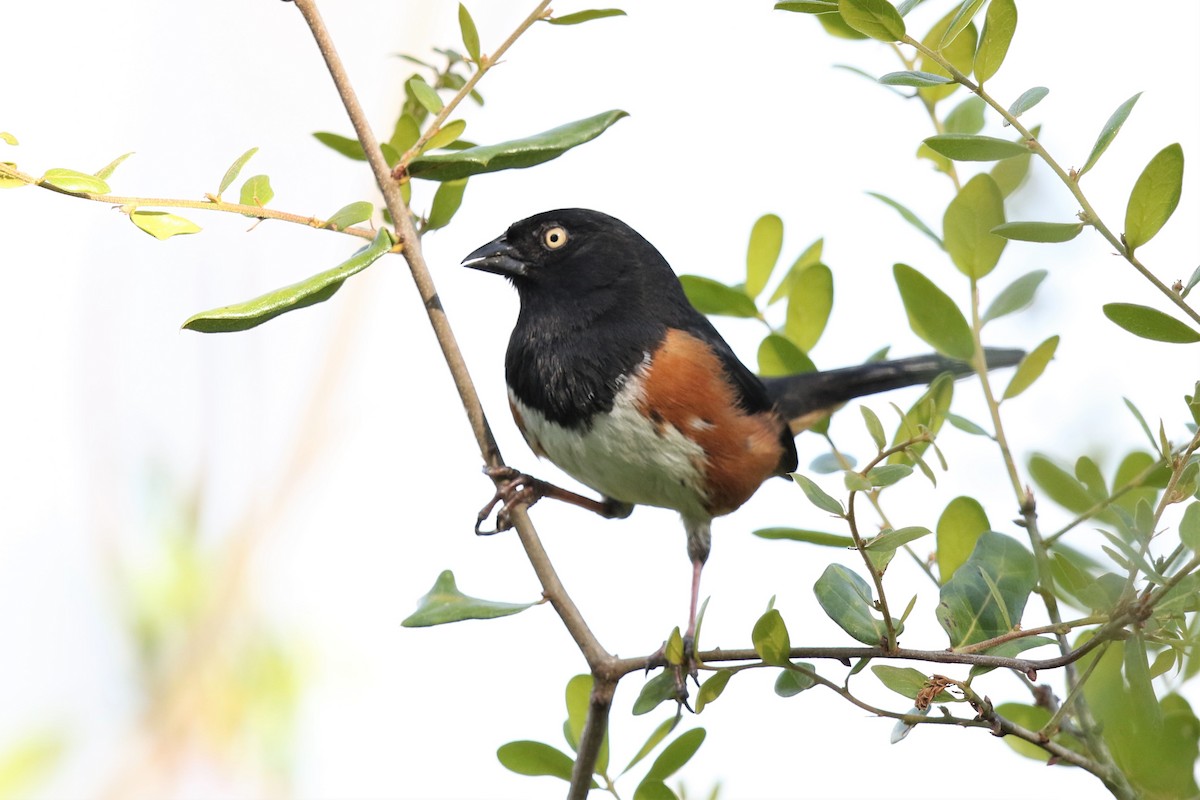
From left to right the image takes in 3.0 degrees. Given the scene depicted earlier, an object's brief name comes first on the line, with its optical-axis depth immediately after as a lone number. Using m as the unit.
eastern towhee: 6.14
